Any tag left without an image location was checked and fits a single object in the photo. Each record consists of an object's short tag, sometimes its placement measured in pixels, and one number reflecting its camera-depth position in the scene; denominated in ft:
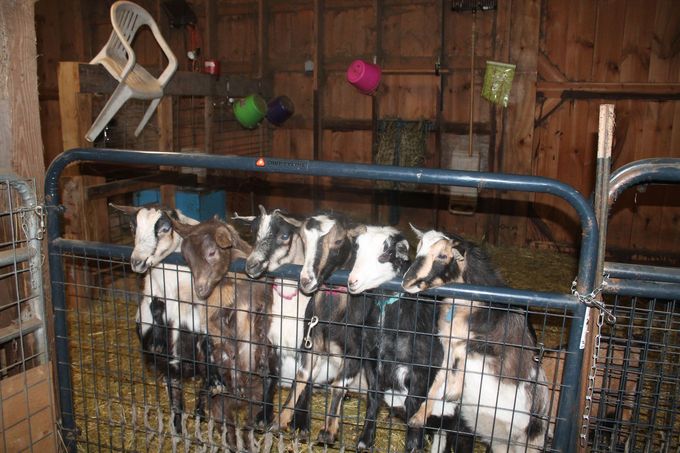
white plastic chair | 15.53
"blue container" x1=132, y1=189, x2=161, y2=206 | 21.16
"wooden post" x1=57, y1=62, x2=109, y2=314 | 15.99
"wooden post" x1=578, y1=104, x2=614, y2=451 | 6.19
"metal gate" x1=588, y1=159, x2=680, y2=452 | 6.60
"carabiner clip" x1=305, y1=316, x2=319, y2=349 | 8.05
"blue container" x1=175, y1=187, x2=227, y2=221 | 21.76
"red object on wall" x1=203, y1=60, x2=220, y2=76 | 23.30
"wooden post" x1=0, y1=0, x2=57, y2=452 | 8.11
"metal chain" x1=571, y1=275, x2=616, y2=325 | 6.49
